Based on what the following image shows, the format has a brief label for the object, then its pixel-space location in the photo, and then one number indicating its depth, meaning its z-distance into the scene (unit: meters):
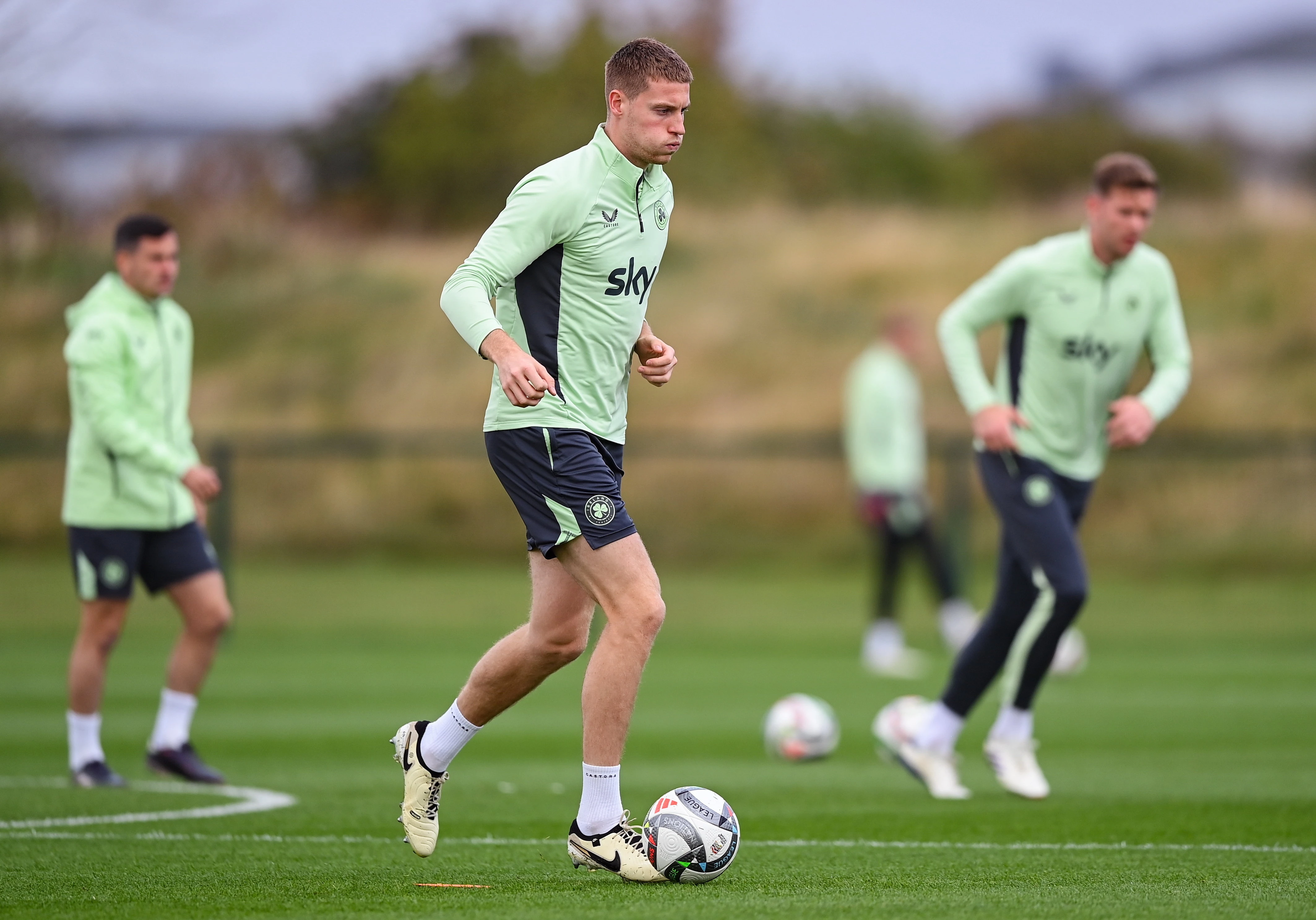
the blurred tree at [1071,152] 118.00
